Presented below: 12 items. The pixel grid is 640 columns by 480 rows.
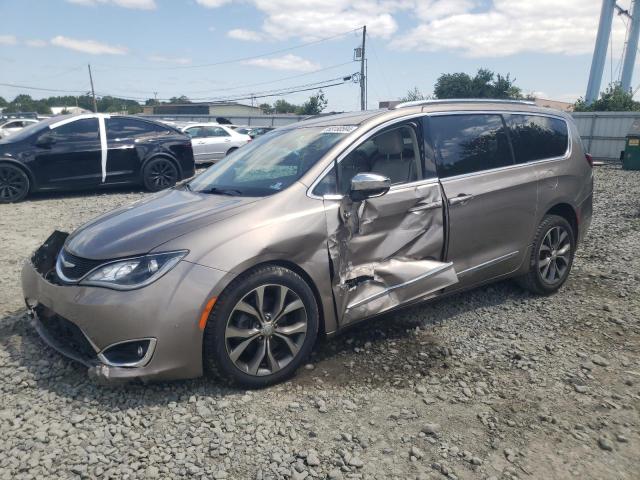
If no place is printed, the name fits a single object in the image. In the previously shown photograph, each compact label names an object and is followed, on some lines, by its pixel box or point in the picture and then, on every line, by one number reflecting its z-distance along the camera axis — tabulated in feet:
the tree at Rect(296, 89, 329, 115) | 170.81
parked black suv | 29.30
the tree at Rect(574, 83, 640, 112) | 102.27
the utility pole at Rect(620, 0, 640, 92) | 144.36
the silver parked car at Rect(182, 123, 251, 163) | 49.19
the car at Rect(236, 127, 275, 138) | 73.74
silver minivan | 9.05
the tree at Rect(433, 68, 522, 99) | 162.40
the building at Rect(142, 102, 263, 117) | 249.96
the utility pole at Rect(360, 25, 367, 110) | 133.18
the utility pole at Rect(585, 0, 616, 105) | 147.74
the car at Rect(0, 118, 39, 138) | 75.88
